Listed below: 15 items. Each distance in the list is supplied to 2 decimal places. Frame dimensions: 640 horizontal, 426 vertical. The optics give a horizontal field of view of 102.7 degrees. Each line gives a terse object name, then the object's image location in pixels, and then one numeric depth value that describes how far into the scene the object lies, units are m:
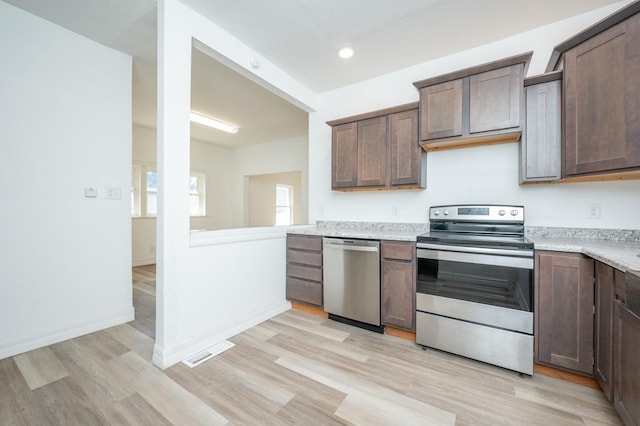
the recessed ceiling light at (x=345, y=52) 2.62
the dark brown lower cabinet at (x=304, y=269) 2.82
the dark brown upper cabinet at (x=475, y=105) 2.07
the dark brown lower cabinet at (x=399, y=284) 2.26
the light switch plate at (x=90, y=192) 2.48
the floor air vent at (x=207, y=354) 1.95
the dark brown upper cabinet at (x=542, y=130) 1.97
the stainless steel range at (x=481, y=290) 1.82
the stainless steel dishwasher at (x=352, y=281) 2.44
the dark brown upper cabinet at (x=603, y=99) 1.50
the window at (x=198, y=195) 6.33
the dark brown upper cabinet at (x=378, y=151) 2.61
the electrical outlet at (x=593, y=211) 2.06
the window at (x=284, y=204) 8.23
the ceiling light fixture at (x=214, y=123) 4.28
